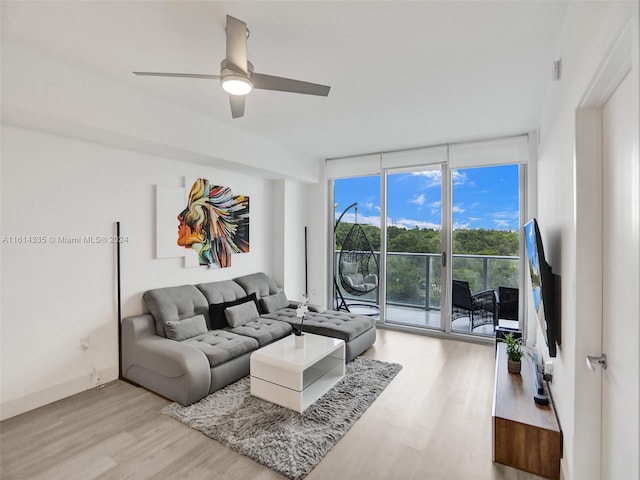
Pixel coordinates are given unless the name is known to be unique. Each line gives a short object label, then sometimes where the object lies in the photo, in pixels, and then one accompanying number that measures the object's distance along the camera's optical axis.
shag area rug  2.12
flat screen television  1.96
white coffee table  2.66
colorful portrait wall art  3.96
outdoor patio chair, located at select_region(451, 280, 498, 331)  4.49
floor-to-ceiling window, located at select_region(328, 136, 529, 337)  4.32
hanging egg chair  5.30
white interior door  1.08
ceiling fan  1.86
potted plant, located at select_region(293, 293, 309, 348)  3.04
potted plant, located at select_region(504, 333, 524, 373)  2.66
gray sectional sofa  2.81
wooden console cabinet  1.95
